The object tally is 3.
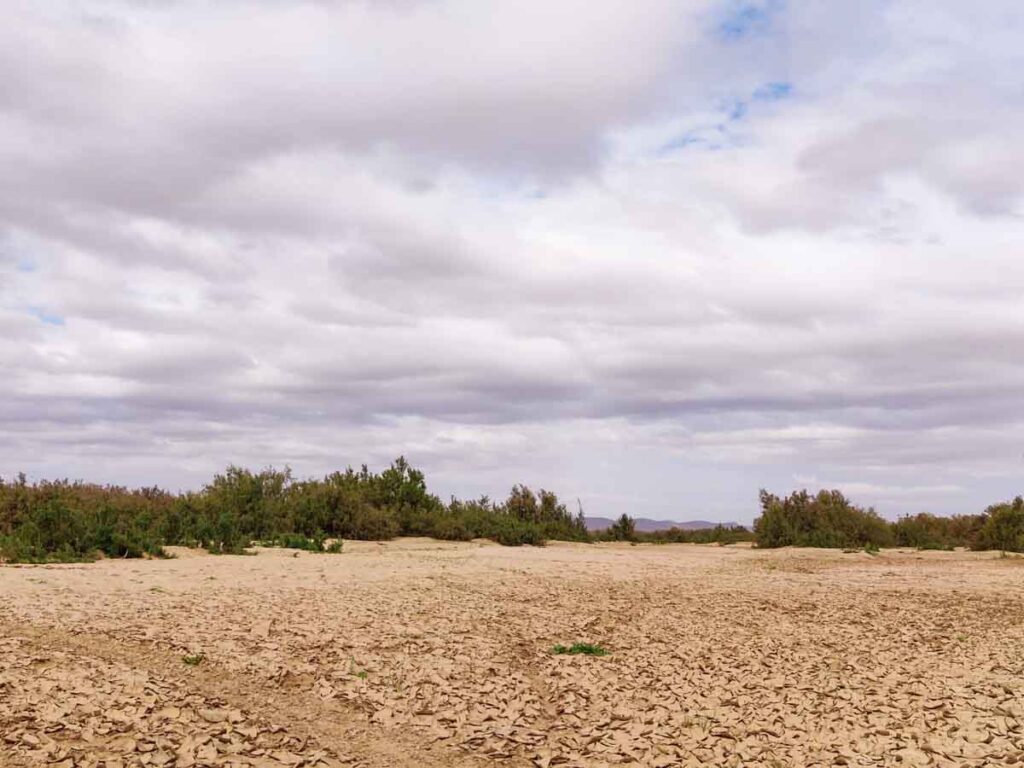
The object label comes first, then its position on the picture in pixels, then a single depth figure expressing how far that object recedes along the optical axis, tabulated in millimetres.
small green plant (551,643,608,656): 9594
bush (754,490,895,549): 28234
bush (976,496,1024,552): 27625
